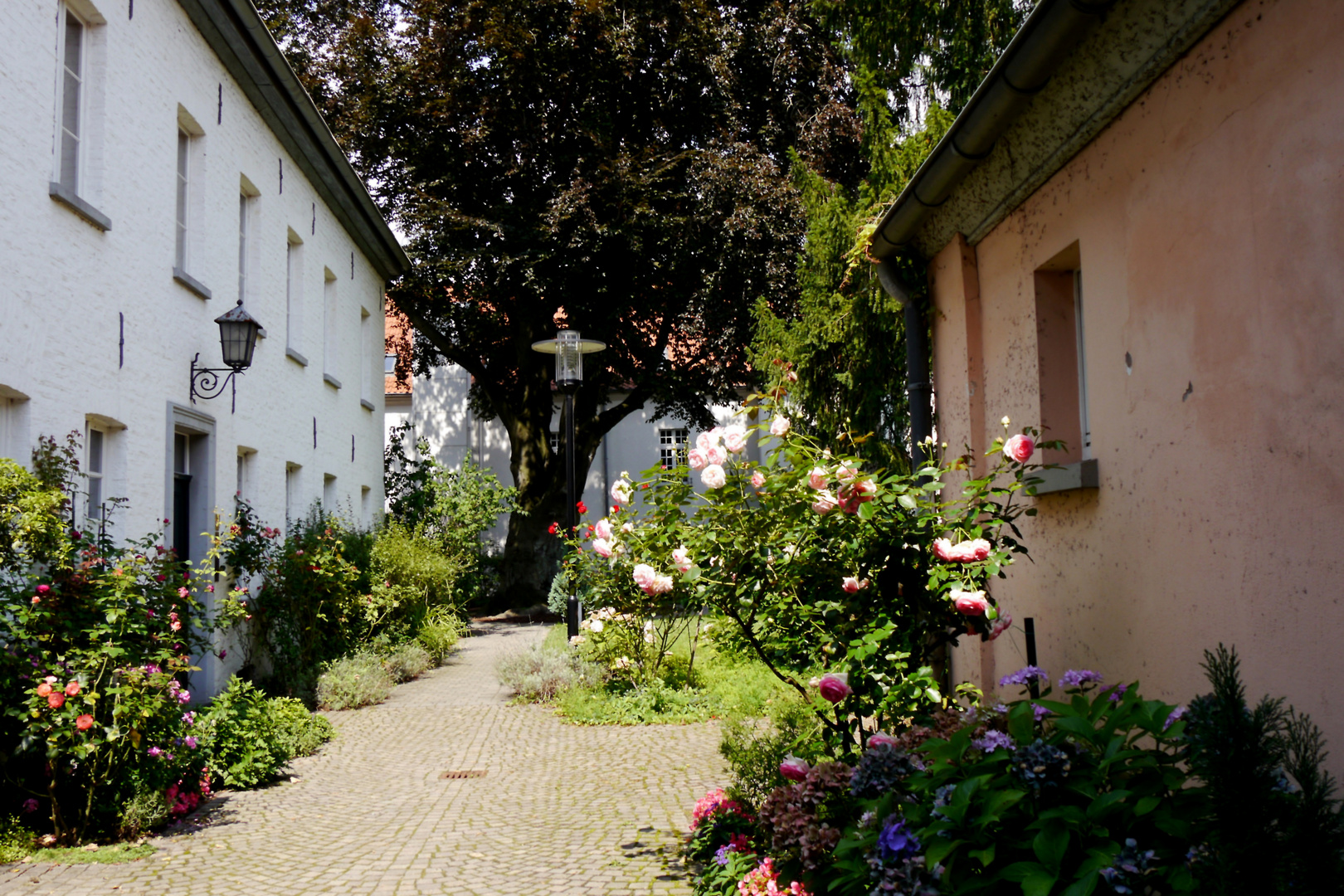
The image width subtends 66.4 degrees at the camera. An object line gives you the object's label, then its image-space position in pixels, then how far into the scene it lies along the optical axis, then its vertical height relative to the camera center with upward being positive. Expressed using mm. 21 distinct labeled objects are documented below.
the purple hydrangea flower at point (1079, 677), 3548 -459
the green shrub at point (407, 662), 12438 -1291
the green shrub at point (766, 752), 5070 -1061
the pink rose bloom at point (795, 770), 4113 -878
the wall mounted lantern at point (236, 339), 8844 +1899
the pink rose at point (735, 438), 5219 +575
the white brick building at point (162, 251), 6305 +2488
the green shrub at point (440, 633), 13969 -1057
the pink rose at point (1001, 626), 4605 -357
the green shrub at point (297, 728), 8029 -1364
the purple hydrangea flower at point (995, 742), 3061 -582
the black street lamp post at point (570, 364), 13070 +2441
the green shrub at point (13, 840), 5258 -1448
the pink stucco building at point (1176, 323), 3012 +826
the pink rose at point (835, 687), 4348 -582
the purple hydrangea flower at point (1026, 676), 3818 -484
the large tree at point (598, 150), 16578 +6945
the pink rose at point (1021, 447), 4375 +418
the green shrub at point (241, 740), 7105 -1280
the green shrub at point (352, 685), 10445 -1313
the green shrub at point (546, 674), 10836 -1284
